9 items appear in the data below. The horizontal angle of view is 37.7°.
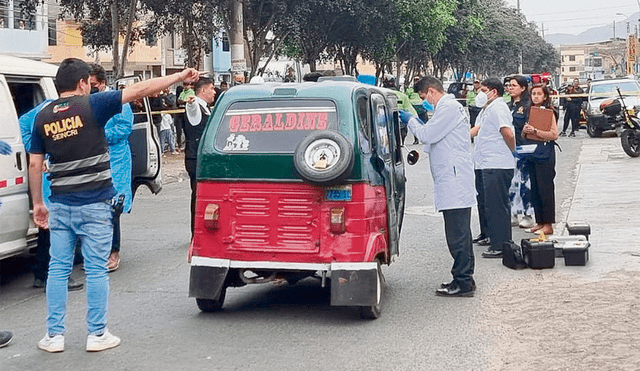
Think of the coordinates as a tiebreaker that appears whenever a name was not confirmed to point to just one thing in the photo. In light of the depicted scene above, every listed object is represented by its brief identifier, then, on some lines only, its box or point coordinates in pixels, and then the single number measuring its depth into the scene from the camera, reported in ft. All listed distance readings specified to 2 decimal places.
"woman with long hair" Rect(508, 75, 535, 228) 35.68
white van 27.09
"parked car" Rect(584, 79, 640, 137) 94.31
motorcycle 69.51
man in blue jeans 20.75
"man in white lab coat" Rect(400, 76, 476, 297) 26.45
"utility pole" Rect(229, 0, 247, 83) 81.25
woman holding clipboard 34.63
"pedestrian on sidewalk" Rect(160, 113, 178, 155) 81.00
